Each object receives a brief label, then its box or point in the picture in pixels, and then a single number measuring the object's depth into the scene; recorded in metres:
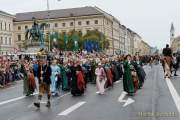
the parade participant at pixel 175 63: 20.30
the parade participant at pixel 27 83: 12.82
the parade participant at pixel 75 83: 12.16
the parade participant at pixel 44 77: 9.54
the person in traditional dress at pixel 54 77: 12.14
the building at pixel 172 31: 117.54
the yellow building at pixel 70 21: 83.83
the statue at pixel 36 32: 29.36
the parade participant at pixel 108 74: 14.59
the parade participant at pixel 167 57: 16.73
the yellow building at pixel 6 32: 66.83
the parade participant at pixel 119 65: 18.60
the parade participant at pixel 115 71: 16.93
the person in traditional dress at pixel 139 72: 13.45
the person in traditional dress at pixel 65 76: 13.68
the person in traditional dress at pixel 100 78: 12.50
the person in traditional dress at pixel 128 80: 11.71
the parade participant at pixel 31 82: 12.93
